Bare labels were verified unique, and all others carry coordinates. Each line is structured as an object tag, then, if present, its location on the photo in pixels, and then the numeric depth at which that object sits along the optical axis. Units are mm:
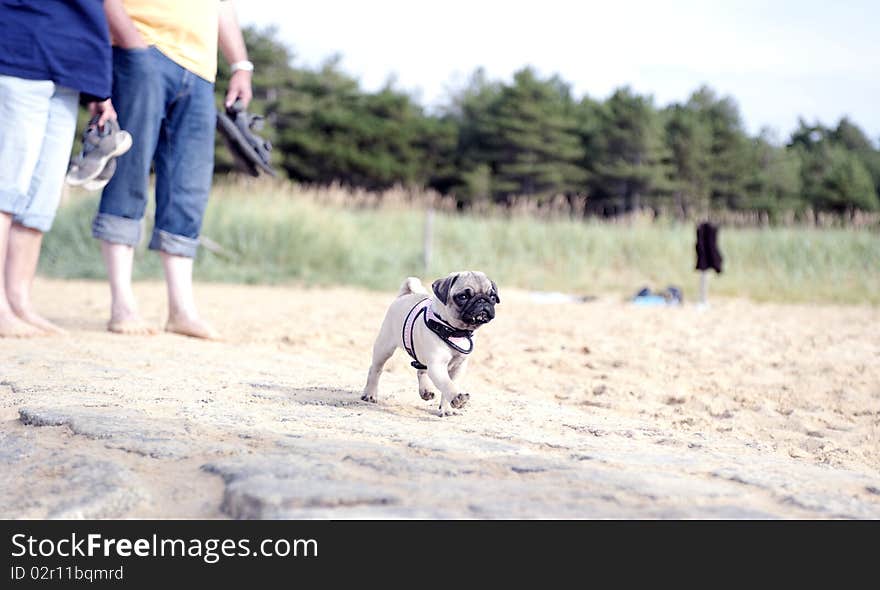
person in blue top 4074
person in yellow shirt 4492
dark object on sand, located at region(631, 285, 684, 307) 9477
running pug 2760
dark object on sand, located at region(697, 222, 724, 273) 9531
